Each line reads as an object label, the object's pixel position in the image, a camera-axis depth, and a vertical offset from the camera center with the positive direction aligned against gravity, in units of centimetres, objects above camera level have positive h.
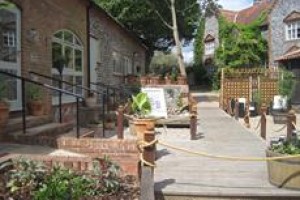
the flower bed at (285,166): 421 -96
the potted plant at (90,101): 1010 -15
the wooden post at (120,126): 744 -71
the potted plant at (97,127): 820 -86
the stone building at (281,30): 2623 +545
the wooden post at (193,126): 832 -80
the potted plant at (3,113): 551 -28
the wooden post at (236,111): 1268 -67
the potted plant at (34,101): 686 -9
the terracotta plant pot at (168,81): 1247 +57
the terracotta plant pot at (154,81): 1237 +57
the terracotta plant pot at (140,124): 632 -57
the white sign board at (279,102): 1382 -34
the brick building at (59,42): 681 +152
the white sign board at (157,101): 1065 -18
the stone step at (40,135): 550 -70
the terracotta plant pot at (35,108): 685 -24
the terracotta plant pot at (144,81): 1249 +58
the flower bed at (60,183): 386 -109
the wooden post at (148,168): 388 -94
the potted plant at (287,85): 1531 +46
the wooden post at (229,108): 1446 -60
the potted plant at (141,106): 720 -24
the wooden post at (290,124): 691 -65
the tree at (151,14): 2321 +617
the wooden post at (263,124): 867 -82
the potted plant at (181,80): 1266 +62
